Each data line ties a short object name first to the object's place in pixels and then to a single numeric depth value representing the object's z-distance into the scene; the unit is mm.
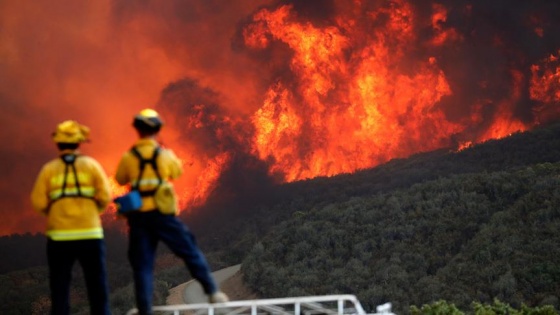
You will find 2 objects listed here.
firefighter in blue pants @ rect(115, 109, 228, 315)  15781
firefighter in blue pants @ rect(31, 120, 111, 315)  16078
